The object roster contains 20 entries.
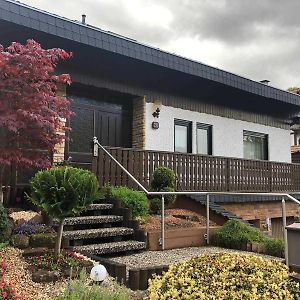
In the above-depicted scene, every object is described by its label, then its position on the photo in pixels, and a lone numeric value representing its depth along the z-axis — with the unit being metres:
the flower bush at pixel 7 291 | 3.58
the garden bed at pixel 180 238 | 7.62
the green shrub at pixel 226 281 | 3.15
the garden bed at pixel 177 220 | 8.34
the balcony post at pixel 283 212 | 6.82
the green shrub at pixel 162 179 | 9.52
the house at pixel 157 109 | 9.53
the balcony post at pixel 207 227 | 8.45
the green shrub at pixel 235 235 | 8.05
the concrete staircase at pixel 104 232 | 6.70
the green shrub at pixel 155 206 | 9.34
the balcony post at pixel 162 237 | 7.63
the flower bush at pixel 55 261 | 4.97
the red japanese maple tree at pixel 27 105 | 6.93
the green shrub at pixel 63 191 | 5.15
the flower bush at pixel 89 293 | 3.70
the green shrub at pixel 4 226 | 5.58
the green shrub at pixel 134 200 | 8.26
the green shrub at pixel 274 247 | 7.50
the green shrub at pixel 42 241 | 5.90
